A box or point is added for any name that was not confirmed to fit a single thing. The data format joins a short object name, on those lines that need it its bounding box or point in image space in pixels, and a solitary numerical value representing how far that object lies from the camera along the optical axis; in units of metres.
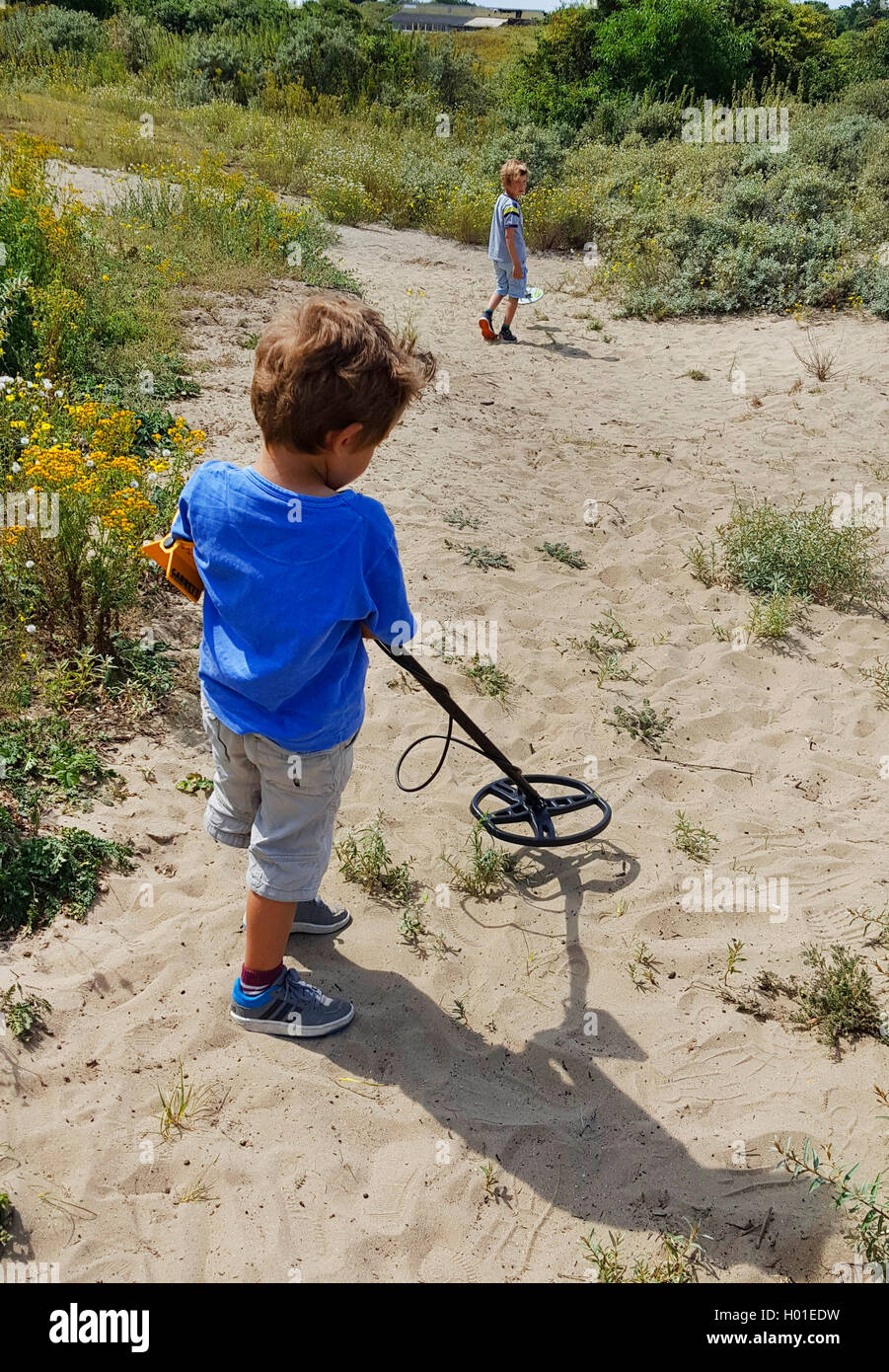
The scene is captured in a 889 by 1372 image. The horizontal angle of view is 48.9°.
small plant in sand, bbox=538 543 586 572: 5.84
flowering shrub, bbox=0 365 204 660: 4.08
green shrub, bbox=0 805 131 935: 3.11
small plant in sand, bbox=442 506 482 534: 6.01
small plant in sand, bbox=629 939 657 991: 3.28
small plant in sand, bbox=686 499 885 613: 5.65
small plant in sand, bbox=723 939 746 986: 3.26
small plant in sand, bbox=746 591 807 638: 5.20
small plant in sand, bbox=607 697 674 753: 4.48
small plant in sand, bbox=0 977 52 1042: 2.73
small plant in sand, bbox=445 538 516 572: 5.67
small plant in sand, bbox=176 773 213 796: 3.78
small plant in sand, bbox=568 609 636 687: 4.86
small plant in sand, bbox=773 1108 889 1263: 2.43
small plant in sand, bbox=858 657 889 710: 4.81
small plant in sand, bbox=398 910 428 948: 3.35
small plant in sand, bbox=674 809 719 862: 3.82
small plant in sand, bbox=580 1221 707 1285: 2.37
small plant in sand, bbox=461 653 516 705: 4.62
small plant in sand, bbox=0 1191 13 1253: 2.27
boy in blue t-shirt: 2.12
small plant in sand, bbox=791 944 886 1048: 3.05
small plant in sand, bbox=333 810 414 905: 3.51
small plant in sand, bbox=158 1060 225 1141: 2.58
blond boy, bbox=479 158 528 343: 8.83
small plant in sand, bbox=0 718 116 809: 3.55
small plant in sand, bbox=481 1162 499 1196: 2.60
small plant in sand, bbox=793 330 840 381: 8.55
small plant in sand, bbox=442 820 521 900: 3.59
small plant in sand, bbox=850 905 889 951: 3.38
